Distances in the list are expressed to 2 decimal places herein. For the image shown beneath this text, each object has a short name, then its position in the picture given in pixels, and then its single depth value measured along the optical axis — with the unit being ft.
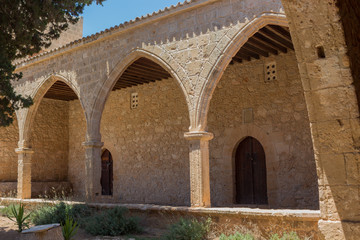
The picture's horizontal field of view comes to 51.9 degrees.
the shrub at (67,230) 18.29
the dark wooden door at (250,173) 27.04
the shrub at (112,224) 21.58
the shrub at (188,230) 18.44
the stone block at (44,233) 16.01
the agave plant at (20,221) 22.76
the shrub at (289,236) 15.92
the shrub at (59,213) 23.97
